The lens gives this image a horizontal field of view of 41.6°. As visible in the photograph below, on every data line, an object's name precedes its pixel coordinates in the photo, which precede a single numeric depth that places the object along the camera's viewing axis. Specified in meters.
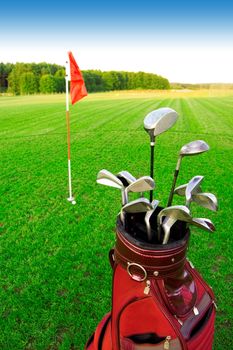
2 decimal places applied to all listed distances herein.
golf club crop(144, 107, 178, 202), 1.54
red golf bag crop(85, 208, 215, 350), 1.37
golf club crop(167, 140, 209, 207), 1.50
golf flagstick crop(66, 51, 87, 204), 4.35
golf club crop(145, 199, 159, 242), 1.35
